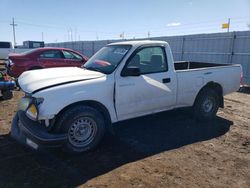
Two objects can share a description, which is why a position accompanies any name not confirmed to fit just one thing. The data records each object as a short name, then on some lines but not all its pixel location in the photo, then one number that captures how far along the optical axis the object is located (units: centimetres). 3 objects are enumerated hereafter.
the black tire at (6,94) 614
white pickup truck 298
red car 783
